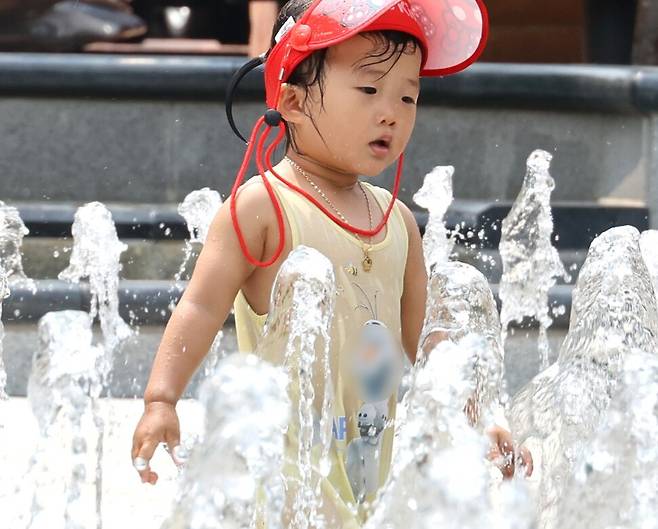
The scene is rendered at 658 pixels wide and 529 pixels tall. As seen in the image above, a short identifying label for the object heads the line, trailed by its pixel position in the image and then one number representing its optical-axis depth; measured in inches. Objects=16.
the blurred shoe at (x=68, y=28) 673.0
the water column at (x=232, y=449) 168.7
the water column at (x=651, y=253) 317.4
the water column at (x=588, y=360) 252.1
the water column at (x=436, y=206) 412.2
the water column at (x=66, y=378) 210.6
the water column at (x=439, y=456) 159.0
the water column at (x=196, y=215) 418.6
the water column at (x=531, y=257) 397.7
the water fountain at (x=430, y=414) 170.2
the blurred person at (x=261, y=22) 599.8
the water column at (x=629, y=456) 182.1
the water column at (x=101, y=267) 394.9
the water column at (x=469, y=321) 225.8
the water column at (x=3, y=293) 319.8
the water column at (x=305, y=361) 199.9
